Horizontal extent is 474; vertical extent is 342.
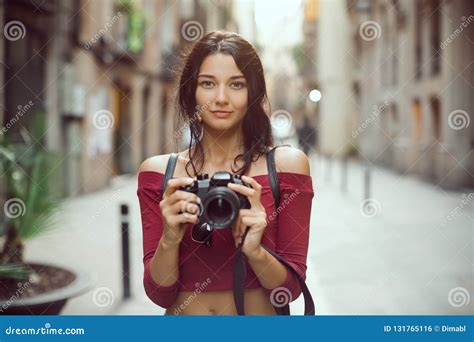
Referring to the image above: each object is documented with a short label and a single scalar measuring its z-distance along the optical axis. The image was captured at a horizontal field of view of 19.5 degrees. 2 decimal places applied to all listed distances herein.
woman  2.79
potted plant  4.29
